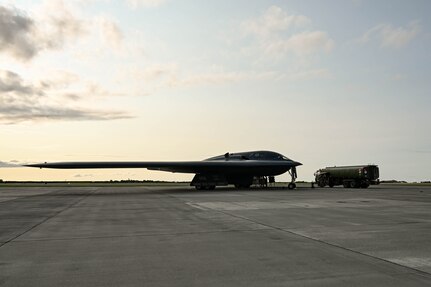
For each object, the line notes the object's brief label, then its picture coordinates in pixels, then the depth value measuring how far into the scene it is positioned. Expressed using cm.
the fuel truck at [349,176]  4372
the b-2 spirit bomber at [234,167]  4010
